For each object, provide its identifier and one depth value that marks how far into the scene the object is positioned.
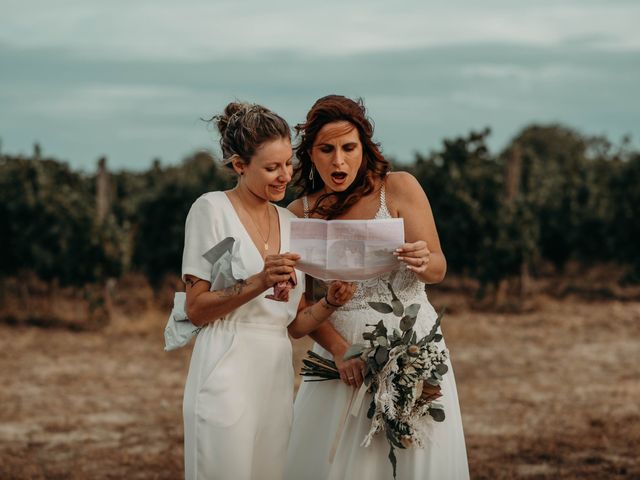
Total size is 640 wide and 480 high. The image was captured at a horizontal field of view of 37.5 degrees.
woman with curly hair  3.59
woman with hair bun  3.35
